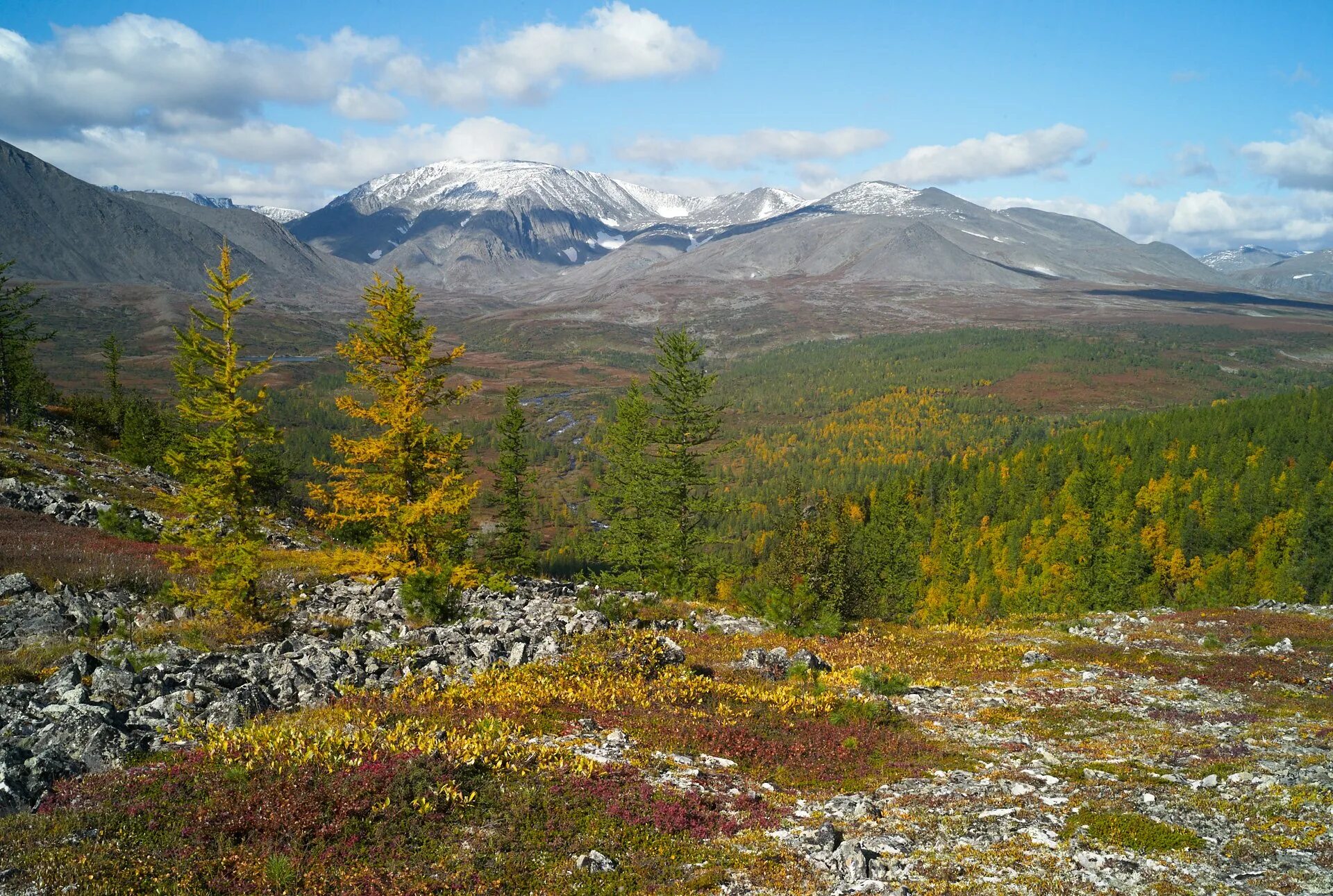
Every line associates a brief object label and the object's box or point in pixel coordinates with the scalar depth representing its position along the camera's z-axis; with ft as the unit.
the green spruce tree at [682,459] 130.31
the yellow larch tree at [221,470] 72.90
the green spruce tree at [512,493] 181.88
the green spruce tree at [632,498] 134.00
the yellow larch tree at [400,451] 88.79
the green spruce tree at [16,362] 197.36
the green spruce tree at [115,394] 264.72
